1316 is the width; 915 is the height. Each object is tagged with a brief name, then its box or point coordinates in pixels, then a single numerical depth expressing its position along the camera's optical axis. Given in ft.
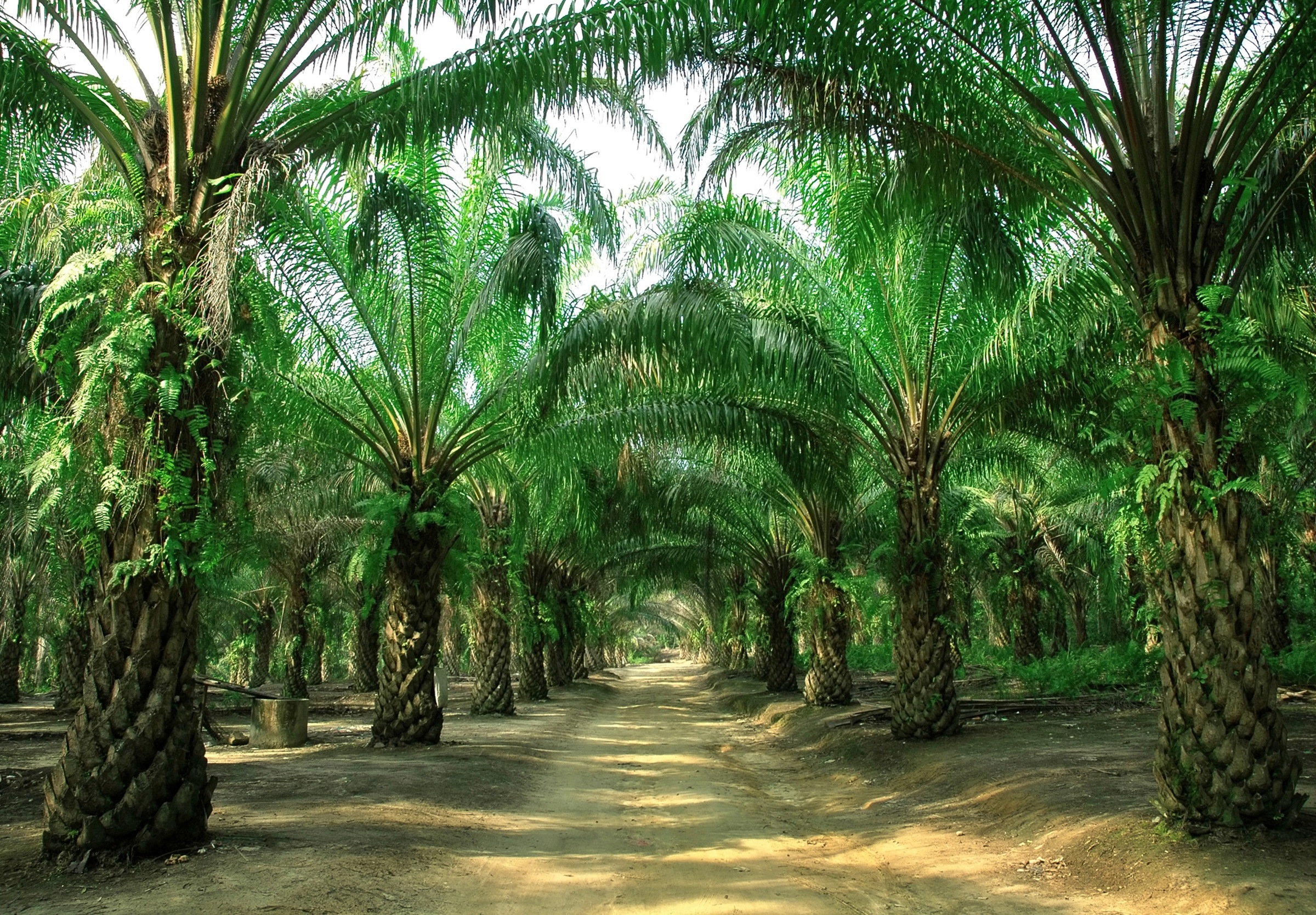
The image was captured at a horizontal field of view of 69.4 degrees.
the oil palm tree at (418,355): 34.35
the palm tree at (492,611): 59.06
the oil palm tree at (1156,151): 18.93
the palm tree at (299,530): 58.03
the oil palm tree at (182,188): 18.44
